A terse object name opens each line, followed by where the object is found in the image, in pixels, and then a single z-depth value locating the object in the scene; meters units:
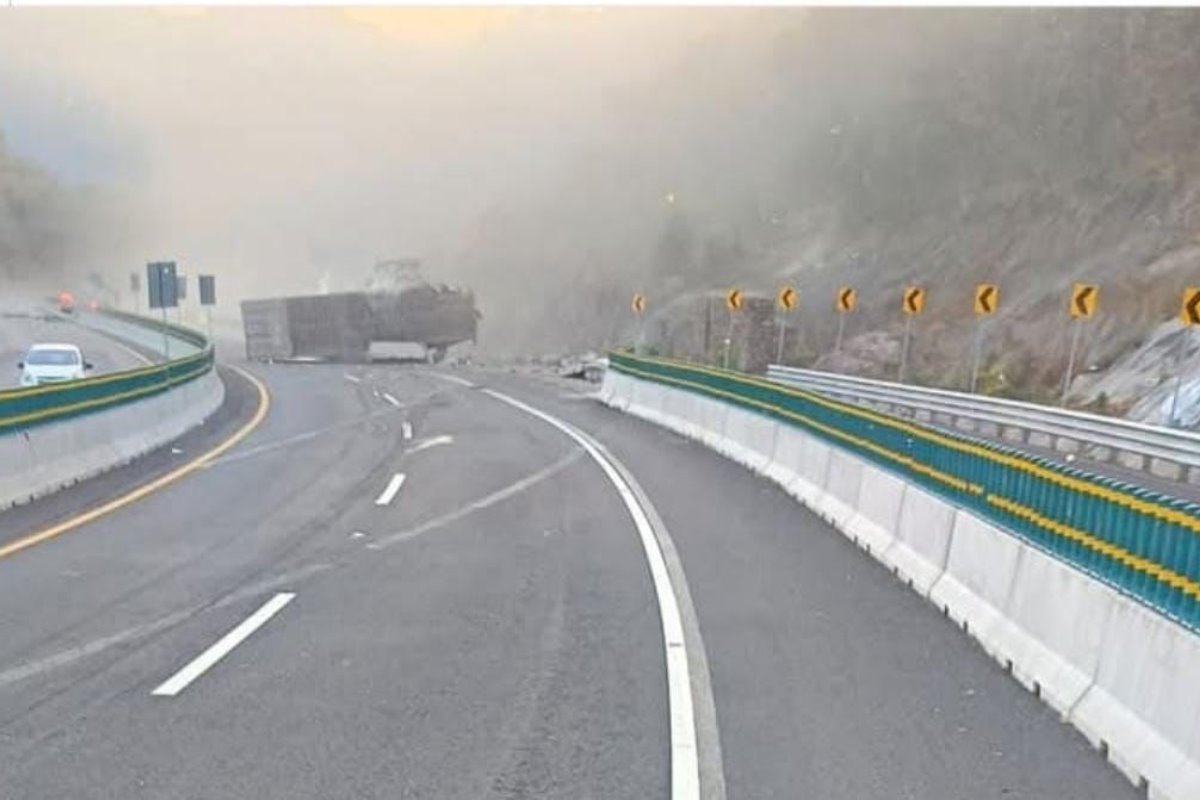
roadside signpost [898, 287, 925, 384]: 28.65
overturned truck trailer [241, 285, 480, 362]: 58.38
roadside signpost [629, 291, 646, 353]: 38.22
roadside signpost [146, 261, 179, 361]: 25.56
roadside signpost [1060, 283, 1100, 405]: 22.69
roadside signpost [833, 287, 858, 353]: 31.64
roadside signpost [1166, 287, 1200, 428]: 18.94
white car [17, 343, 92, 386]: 27.67
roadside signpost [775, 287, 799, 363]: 33.28
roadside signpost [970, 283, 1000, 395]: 25.72
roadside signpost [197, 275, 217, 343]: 46.66
